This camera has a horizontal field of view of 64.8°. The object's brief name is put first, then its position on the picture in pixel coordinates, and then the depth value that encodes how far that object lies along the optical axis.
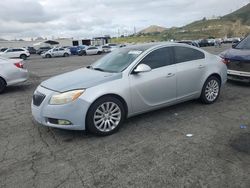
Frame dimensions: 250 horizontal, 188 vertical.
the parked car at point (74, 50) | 37.30
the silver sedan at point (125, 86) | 3.24
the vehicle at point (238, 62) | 5.66
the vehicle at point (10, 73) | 6.56
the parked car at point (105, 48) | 35.07
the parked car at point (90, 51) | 33.32
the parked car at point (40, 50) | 41.05
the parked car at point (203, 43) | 42.06
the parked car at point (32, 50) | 44.37
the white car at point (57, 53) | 31.47
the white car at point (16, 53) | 27.58
